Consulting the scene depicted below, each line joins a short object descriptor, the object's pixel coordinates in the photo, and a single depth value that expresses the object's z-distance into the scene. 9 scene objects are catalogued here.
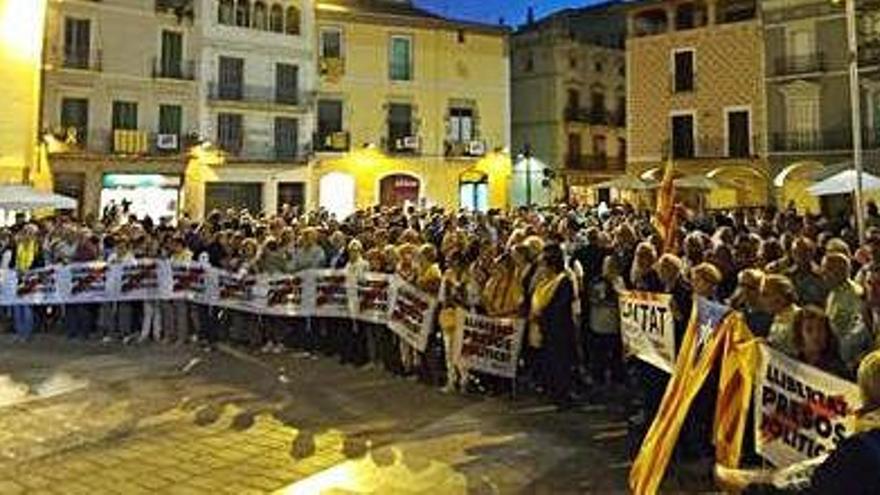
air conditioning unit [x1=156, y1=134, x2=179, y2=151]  36.31
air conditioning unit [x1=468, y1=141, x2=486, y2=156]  43.91
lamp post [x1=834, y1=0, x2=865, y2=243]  10.59
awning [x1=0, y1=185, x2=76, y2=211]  21.62
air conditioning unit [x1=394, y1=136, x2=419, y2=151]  42.22
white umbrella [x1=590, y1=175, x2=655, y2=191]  29.66
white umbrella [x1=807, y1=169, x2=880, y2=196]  18.23
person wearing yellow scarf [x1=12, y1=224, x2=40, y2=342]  14.48
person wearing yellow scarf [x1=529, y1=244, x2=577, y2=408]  9.09
